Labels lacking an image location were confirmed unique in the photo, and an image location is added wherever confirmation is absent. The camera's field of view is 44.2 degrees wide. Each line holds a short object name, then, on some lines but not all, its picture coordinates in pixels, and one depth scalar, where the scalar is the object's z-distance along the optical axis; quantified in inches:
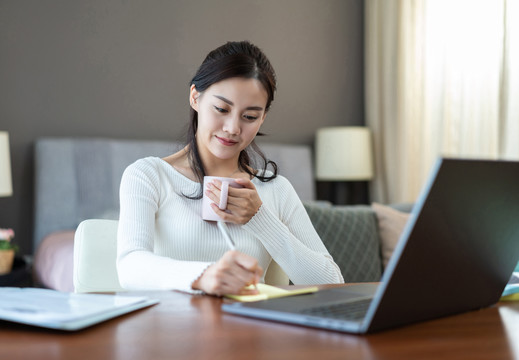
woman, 54.6
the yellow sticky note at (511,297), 39.8
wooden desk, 25.0
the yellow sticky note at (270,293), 36.8
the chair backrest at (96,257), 54.2
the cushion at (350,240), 107.9
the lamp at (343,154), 166.2
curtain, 146.2
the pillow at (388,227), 115.1
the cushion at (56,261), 100.5
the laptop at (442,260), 27.0
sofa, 108.4
